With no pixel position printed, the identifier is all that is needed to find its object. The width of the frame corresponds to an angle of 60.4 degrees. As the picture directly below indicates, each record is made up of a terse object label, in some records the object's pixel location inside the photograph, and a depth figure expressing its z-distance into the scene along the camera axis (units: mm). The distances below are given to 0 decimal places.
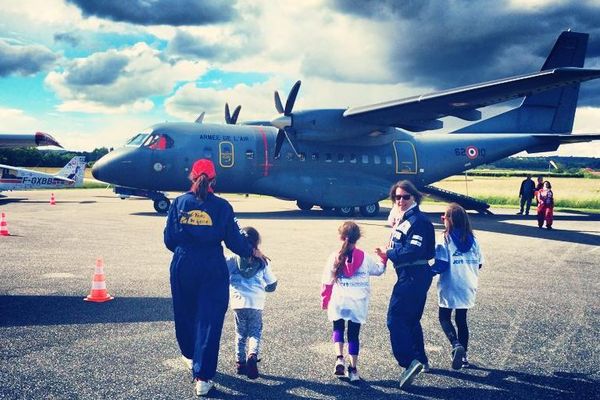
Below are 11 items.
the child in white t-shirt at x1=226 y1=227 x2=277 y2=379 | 5219
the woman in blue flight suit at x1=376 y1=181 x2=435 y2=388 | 5098
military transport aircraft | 19766
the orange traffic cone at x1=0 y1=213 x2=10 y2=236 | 14438
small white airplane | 31797
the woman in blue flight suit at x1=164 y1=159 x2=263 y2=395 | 4711
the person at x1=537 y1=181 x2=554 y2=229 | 18750
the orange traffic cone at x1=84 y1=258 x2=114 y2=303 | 7602
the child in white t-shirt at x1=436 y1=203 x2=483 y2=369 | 5586
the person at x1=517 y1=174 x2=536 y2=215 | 25016
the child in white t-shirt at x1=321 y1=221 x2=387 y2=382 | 5145
